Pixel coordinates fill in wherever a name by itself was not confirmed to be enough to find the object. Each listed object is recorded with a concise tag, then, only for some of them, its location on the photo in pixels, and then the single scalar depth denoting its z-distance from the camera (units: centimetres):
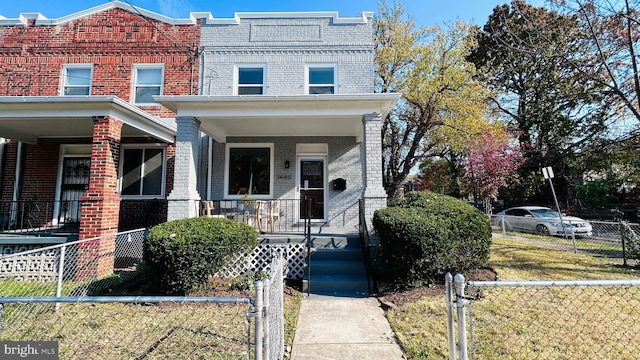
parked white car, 1105
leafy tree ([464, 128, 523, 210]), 1698
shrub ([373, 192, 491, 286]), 518
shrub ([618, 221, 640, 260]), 702
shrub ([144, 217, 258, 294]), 496
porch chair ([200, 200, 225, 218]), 750
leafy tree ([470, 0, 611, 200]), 1856
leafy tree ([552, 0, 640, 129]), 899
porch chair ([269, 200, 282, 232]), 841
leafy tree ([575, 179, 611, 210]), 1759
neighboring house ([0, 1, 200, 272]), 902
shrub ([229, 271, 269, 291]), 556
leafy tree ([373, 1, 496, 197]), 1384
